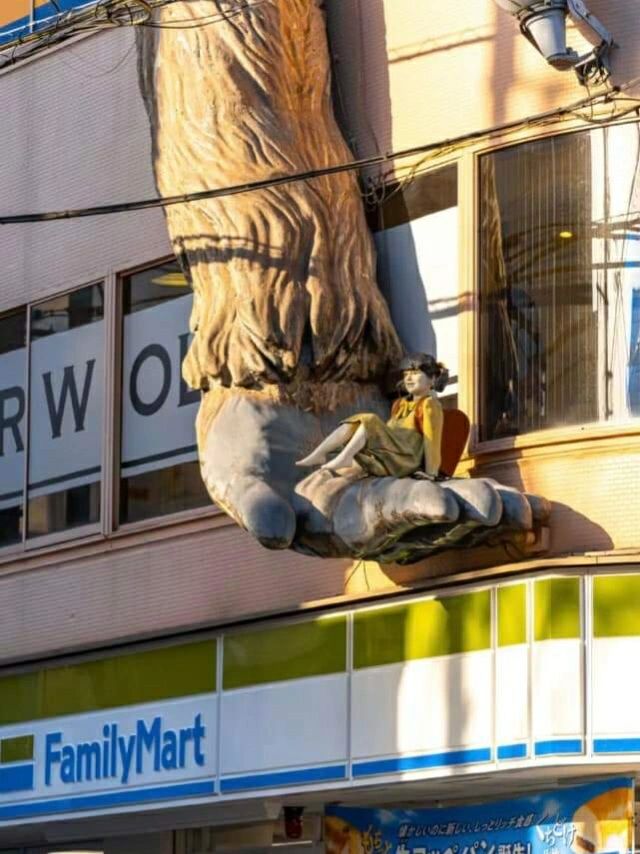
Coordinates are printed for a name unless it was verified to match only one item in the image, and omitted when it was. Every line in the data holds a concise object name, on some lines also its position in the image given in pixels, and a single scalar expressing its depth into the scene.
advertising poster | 15.52
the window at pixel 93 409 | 18.97
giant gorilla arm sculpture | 16.47
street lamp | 15.80
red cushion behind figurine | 16.19
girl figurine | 15.95
